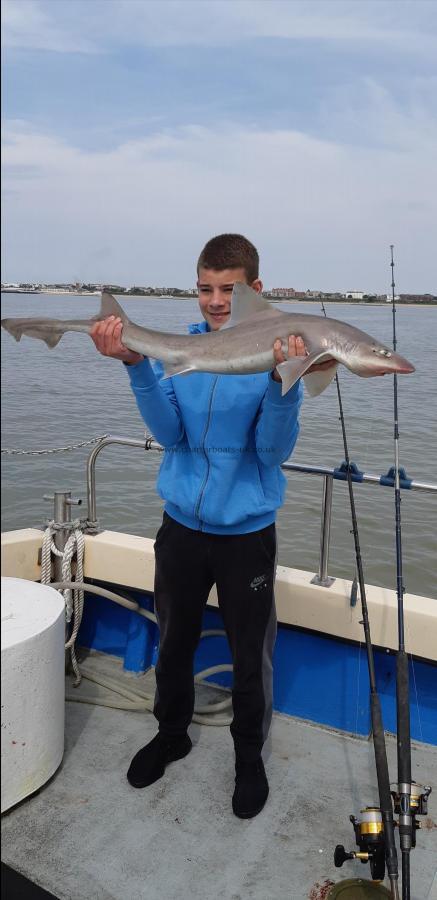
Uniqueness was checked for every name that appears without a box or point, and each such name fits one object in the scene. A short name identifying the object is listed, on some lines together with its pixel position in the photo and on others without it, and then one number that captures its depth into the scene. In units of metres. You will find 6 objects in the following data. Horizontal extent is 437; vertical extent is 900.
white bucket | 2.78
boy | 2.83
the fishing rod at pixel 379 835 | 2.32
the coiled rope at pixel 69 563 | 3.99
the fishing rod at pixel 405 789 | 2.31
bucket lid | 2.51
